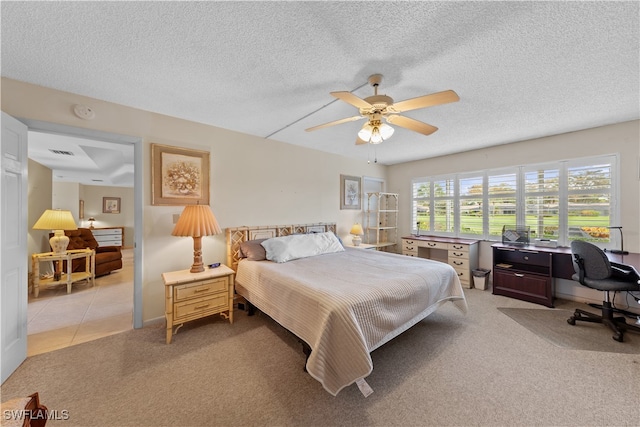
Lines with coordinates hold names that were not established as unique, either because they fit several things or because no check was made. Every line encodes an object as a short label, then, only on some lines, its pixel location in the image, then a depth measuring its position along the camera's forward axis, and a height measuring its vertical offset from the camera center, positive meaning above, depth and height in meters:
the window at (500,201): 4.21 +0.22
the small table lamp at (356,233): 4.89 -0.41
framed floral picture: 2.90 +0.48
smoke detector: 2.43 +1.06
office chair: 2.53 -0.74
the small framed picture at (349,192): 4.99 +0.46
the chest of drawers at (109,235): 7.71 -0.75
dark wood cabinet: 3.41 -0.93
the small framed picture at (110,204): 8.19 +0.30
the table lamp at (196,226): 2.72 -0.15
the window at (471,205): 4.59 +0.16
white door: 1.90 -0.27
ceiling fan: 1.76 +0.87
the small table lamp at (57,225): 3.90 -0.20
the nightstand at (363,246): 4.81 -0.68
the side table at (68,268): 3.81 -0.96
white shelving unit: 5.50 -0.15
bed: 1.68 -0.76
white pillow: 3.15 -0.48
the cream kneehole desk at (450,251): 4.21 -0.75
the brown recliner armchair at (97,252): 4.68 -0.86
